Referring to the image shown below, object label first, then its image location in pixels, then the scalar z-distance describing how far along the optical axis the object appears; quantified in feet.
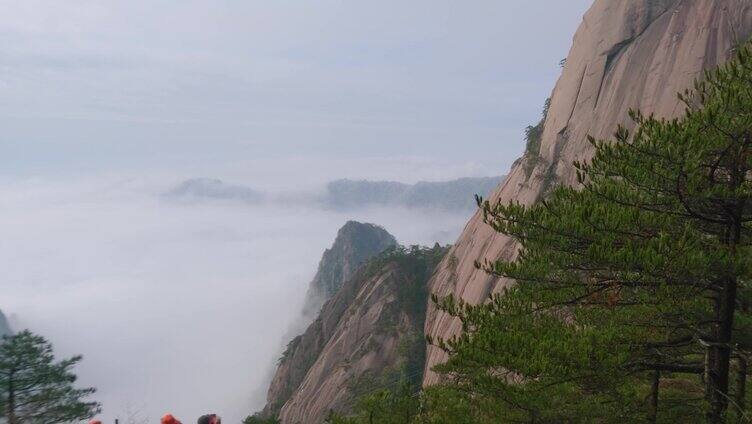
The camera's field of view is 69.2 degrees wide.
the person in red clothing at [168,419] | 23.18
